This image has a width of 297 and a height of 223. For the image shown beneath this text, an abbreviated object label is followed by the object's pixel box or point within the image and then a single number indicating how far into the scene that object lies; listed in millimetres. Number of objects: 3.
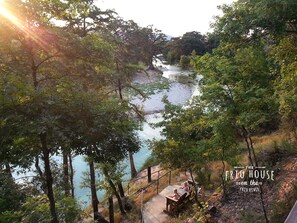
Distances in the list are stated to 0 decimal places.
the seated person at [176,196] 10383
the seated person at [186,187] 11160
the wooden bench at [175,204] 10379
